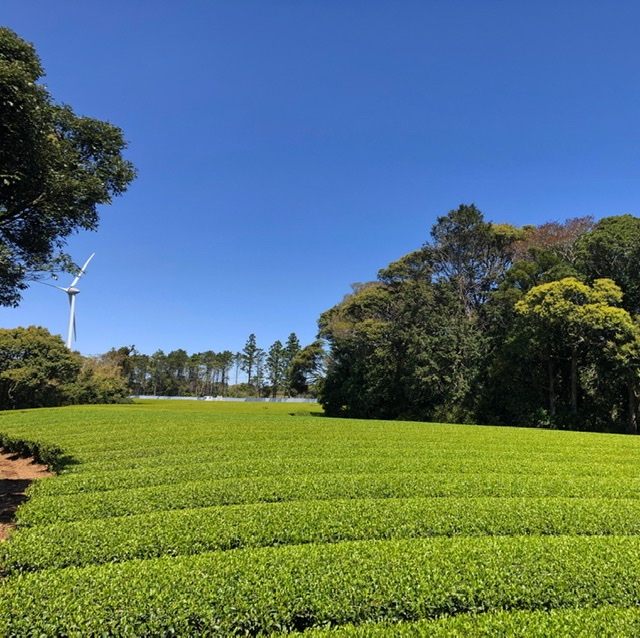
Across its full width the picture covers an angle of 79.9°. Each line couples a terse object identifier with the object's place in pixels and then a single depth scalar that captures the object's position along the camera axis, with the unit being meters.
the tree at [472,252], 32.56
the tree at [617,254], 22.50
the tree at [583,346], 20.55
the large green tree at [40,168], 6.93
